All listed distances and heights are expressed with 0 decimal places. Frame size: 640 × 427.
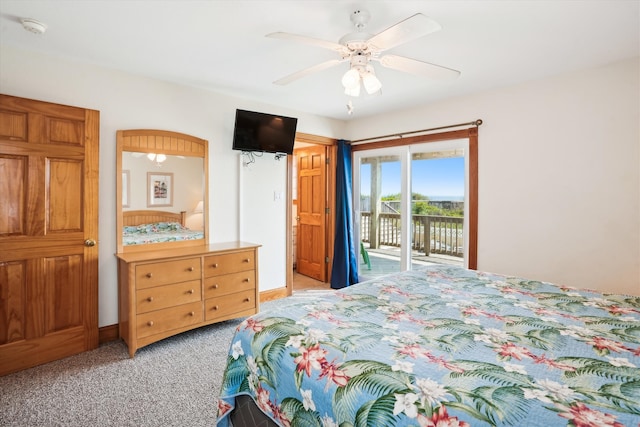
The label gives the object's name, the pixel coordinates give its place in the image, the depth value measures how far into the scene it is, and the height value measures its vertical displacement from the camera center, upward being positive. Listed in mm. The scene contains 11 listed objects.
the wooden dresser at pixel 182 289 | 2611 -700
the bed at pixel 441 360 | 884 -507
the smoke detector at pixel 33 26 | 2061 +1170
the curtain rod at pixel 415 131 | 3452 +954
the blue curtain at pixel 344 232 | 4594 -306
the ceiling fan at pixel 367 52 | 1664 +910
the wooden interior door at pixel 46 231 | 2318 -172
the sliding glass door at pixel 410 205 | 3814 +71
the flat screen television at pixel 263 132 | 3482 +863
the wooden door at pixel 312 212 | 4918 -33
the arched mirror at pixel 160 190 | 2945 +187
